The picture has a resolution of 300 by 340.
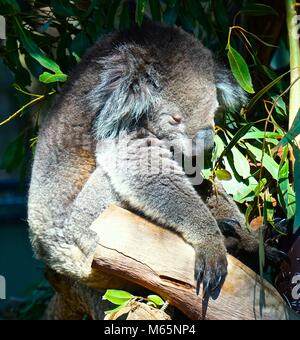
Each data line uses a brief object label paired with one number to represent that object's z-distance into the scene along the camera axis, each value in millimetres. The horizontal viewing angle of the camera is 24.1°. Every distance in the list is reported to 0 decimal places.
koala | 2756
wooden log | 2428
